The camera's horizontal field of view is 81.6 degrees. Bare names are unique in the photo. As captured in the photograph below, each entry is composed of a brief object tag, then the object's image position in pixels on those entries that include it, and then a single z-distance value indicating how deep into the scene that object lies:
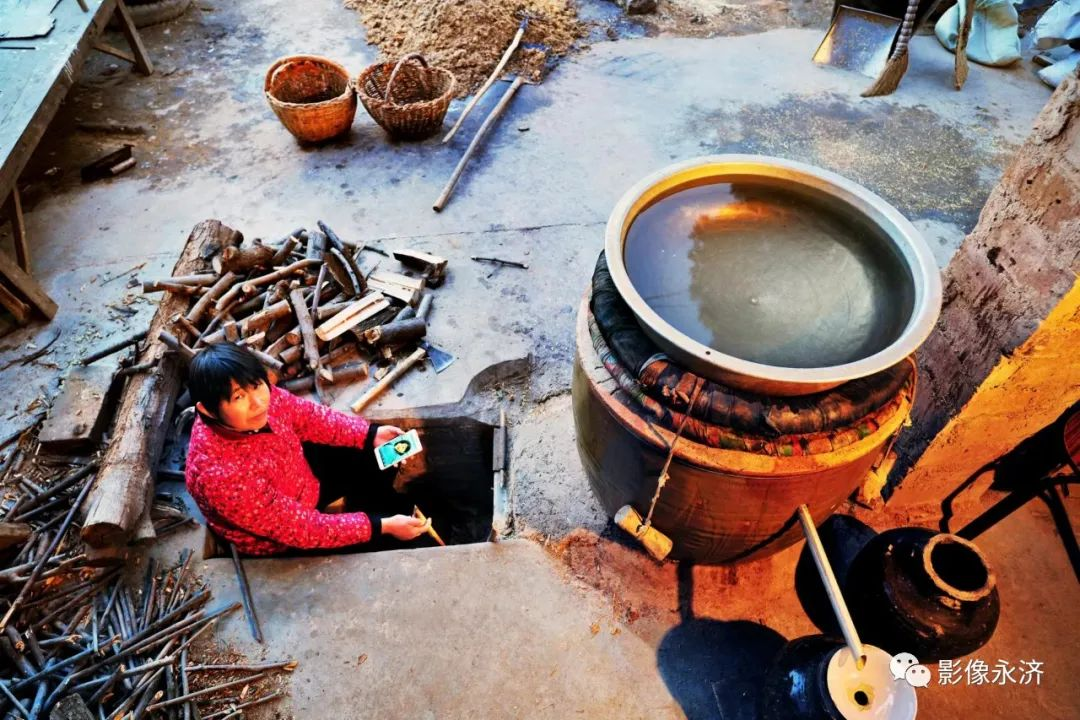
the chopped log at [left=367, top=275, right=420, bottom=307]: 4.23
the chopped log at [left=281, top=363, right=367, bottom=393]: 3.76
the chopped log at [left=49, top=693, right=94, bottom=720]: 2.36
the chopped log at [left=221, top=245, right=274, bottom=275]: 4.08
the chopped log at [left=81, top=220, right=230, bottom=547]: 2.85
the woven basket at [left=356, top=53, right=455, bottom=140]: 5.64
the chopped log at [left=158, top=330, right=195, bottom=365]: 3.53
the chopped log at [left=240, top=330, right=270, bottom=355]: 3.73
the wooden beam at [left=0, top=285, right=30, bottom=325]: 4.10
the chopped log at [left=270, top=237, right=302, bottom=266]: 4.31
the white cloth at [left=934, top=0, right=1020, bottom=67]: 6.95
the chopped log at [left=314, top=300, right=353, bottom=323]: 4.04
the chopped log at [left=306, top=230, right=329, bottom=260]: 4.42
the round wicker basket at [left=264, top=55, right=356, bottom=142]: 5.50
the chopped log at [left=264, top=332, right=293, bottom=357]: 3.77
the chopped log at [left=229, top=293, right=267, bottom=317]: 4.02
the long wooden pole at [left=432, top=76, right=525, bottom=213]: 5.27
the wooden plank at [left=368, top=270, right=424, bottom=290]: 4.33
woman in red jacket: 2.40
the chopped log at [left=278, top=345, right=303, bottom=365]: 3.79
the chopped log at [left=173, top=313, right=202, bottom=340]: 3.73
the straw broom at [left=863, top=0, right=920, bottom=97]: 6.31
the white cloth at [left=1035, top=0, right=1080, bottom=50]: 6.73
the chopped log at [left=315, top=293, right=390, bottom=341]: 3.92
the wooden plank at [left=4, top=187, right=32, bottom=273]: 4.55
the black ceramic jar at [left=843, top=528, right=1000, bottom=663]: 2.32
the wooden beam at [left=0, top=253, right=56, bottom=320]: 4.03
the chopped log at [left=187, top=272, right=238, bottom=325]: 3.86
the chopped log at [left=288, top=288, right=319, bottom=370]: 3.78
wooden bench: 4.20
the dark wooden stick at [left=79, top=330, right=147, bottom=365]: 3.86
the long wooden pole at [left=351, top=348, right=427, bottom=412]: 3.69
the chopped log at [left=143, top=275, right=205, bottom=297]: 3.87
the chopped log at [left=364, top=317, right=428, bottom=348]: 3.90
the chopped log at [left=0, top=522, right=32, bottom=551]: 2.90
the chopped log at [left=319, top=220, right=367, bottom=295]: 4.26
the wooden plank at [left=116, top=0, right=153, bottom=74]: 6.53
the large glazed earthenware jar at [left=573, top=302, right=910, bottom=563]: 2.05
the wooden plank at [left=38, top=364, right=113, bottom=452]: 3.28
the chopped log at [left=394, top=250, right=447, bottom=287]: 4.43
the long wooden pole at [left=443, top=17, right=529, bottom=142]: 6.14
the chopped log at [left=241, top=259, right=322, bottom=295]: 4.06
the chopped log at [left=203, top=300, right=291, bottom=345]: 3.76
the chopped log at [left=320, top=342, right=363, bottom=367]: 3.90
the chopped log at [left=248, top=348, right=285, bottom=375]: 3.70
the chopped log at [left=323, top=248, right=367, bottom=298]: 4.23
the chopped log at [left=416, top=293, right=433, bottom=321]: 4.20
